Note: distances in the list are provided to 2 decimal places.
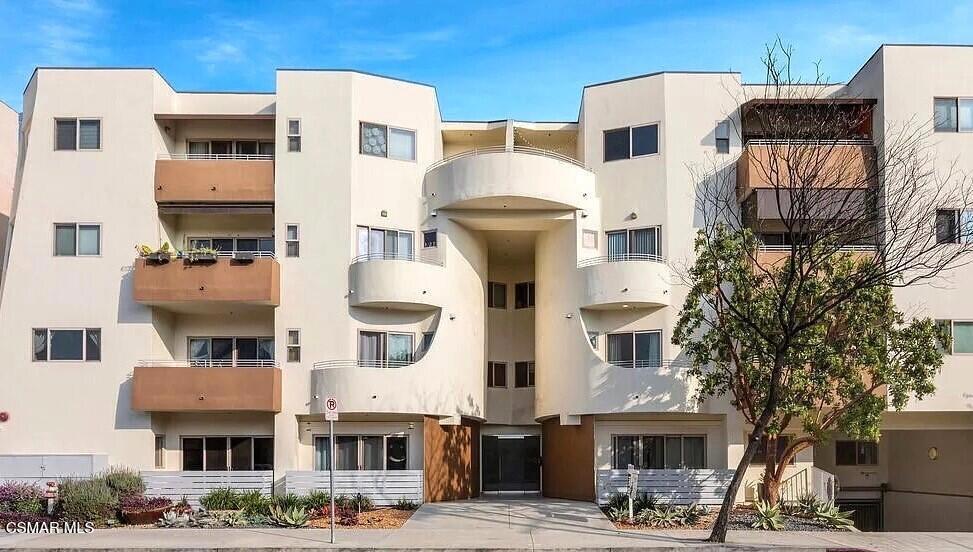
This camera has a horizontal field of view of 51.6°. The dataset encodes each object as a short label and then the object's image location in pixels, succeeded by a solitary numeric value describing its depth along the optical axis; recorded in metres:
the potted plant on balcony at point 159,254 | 30.47
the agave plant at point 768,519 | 24.22
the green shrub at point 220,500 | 28.02
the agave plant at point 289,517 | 24.42
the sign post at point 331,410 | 21.97
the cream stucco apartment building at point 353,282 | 30.42
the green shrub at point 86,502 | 24.70
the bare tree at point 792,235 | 22.14
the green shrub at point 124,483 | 26.80
